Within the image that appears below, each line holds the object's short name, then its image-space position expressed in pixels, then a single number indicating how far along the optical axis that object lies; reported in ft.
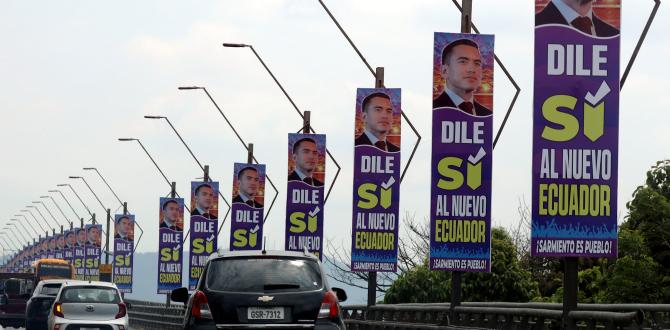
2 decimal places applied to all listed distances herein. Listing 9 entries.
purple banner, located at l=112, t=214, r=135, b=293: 281.74
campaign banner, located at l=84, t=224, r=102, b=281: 359.25
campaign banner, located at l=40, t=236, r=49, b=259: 543.55
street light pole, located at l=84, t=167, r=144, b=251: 292.81
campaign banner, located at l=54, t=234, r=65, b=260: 454.40
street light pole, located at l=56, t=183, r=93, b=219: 343.87
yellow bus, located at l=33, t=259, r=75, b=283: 254.47
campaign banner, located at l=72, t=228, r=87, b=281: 389.91
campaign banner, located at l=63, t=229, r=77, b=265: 417.65
